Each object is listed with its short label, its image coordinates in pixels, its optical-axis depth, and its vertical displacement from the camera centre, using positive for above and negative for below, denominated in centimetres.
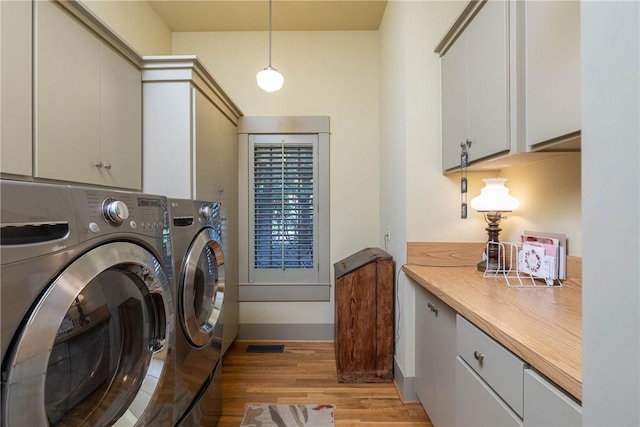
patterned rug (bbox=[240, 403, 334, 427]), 164 -122
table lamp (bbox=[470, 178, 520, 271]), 150 +3
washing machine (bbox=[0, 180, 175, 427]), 58 -25
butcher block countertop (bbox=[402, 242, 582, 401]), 67 -34
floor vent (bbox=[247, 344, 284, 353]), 249 -121
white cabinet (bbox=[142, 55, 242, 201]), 174 +54
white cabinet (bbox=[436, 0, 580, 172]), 93 +54
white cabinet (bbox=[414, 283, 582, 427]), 69 -55
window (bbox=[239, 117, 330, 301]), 268 -2
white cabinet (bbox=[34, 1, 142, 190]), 116 +51
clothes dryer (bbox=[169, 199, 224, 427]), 120 -48
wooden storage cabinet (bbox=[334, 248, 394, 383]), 200 -79
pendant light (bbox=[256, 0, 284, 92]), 193 +92
